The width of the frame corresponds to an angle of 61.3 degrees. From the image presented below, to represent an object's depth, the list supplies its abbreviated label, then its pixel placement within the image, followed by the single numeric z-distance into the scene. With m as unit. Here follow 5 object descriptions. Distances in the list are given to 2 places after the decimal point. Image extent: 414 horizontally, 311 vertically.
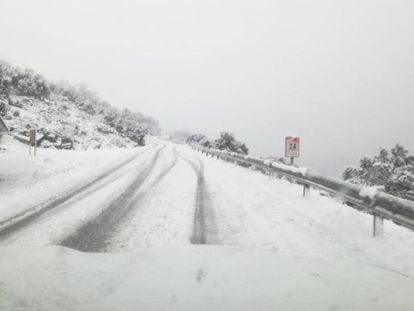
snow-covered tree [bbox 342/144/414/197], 23.53
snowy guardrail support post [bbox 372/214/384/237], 6.00
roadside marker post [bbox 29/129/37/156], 17.27
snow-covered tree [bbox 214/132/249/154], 39.84
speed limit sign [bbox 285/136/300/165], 12.36
